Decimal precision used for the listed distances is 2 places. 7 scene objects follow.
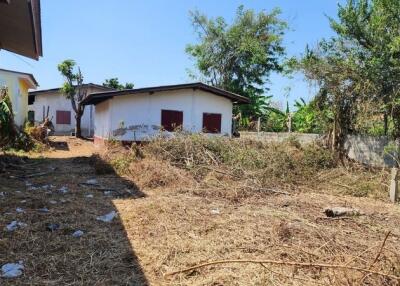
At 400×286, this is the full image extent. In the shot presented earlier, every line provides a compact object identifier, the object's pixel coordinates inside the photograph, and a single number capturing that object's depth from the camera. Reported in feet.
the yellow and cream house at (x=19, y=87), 62.49
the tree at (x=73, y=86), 81.82
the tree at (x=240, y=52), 103.45
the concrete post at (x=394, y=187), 28.55
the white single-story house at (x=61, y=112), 97.65
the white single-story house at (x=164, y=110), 55.26
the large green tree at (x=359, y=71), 38.24
